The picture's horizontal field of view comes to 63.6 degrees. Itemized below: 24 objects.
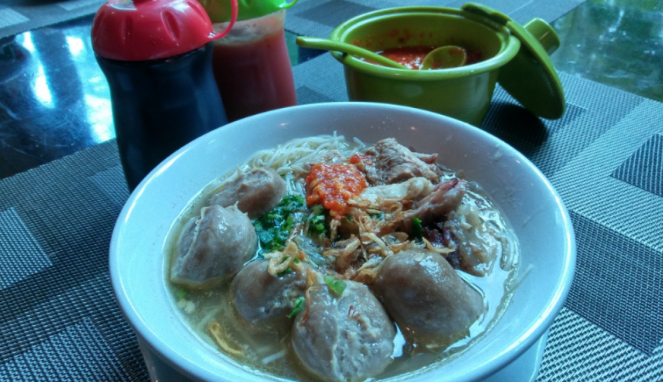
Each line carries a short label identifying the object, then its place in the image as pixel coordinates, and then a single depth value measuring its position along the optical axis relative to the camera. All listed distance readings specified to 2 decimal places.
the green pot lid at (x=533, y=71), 0.34
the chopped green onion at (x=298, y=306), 0.20
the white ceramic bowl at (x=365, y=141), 0.17
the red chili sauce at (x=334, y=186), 0.25
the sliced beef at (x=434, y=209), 0.24
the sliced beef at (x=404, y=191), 0.25
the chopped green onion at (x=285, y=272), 0.20
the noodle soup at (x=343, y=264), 0.19
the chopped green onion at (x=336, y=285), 0.19
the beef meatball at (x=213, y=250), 0.22
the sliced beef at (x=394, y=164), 0.27
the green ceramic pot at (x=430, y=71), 0.31
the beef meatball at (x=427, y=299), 0.19
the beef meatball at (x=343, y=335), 0.18
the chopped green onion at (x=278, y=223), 0.24
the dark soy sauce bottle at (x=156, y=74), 0.25
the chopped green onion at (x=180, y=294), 0.22
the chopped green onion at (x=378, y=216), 0.25
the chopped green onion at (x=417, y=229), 0.24
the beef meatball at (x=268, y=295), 0.20
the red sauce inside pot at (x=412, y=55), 0.38
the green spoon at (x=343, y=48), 0.31
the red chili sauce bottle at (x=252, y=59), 0.29
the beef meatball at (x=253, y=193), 0.25
